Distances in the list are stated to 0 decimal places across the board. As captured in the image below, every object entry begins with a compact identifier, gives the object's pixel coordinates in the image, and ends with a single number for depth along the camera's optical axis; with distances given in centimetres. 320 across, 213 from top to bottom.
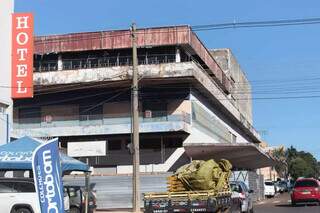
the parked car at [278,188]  8558
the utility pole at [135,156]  3056
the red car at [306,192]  4009
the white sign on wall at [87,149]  5088
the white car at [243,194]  2674
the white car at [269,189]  6750
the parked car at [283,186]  9081
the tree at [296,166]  16900
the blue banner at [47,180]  1056
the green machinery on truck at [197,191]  1806
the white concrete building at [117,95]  5272
